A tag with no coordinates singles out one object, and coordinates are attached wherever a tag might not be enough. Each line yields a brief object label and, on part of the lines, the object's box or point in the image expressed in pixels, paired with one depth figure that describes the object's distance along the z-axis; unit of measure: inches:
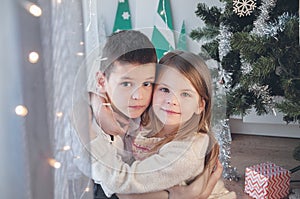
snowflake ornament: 48.1
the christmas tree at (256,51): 45.6
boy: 29.1
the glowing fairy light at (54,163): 21.2
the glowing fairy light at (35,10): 19.3
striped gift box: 52.8
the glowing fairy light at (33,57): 19.5
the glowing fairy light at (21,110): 19.5
